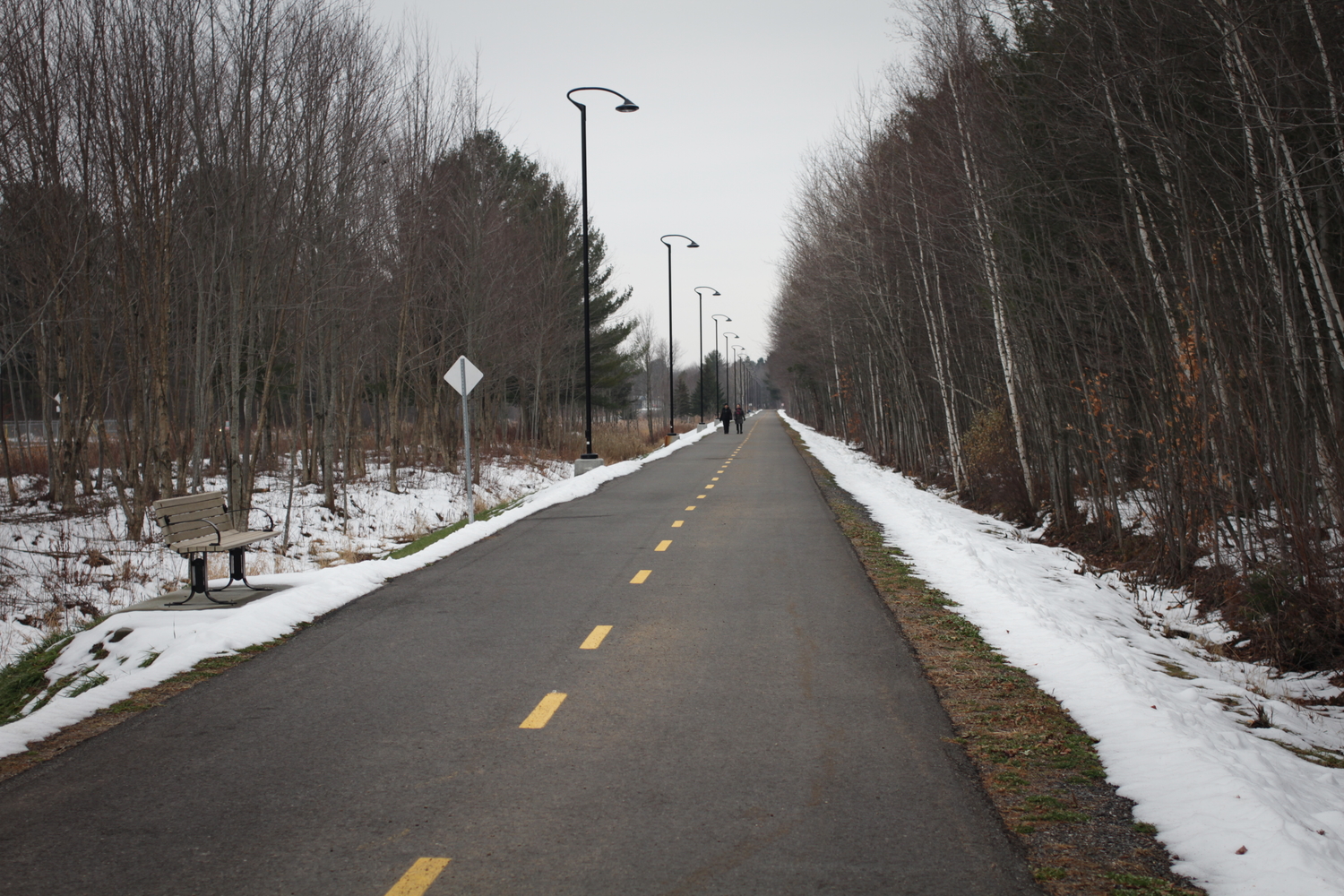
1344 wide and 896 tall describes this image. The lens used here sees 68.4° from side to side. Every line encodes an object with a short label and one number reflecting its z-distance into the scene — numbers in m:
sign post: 17.47
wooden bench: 9.80
